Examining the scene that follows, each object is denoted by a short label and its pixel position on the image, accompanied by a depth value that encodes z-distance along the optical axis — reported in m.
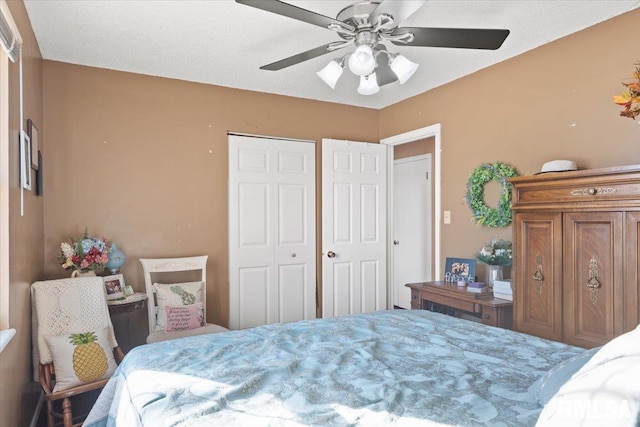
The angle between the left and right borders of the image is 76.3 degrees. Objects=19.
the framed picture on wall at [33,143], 2.47
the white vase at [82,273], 2.89
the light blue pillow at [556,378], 1.12
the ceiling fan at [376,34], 1.72
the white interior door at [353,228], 4.11
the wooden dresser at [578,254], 1.97
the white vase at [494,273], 2.97
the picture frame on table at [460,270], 3.18
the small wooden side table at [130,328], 3.30
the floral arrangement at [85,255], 2.89
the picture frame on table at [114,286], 2.97
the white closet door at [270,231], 3.73
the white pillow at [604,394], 0.67
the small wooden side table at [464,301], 2.69
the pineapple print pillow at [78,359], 2.34
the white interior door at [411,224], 4.93
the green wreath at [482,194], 3.03
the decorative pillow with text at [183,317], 3.02
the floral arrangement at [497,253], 2.91
